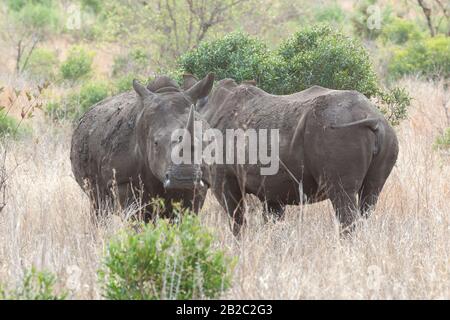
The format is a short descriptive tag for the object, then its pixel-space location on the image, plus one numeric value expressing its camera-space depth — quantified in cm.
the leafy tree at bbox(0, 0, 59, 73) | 2275
